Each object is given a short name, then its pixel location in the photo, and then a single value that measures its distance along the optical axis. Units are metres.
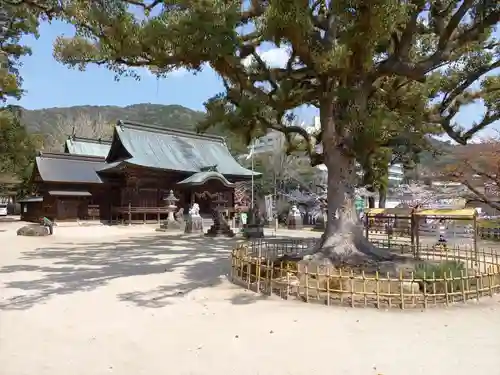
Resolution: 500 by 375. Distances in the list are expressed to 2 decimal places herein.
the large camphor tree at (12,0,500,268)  8.50
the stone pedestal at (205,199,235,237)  22.80
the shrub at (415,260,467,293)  7.87
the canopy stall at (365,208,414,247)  17.60
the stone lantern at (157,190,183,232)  27.22
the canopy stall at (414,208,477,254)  14.16
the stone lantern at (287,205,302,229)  31.19
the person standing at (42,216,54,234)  23.02
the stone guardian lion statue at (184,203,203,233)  24.94
